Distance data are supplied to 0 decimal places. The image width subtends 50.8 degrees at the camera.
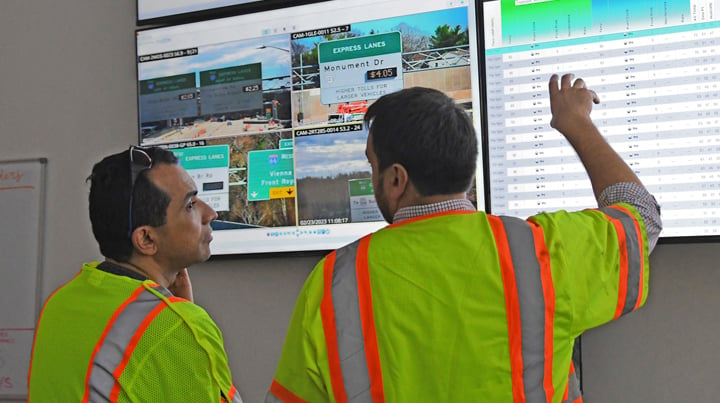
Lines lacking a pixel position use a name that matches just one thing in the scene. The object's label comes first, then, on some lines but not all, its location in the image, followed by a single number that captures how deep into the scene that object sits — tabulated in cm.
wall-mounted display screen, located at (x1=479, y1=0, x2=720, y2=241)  212
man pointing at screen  117
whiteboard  293
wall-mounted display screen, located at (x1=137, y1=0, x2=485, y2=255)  242
